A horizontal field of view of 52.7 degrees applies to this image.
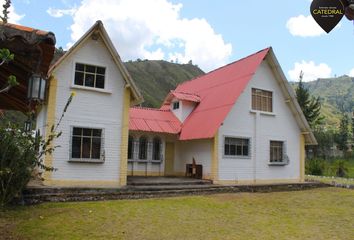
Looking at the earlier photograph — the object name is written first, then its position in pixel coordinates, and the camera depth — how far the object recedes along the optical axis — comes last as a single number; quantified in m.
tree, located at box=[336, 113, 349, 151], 53.38
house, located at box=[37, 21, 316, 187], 14.56
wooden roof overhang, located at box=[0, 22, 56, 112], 3.71
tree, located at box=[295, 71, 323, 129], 39.62
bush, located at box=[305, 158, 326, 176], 29.50
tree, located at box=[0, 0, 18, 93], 3.48
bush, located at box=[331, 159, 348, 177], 29.65
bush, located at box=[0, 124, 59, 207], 6.03
